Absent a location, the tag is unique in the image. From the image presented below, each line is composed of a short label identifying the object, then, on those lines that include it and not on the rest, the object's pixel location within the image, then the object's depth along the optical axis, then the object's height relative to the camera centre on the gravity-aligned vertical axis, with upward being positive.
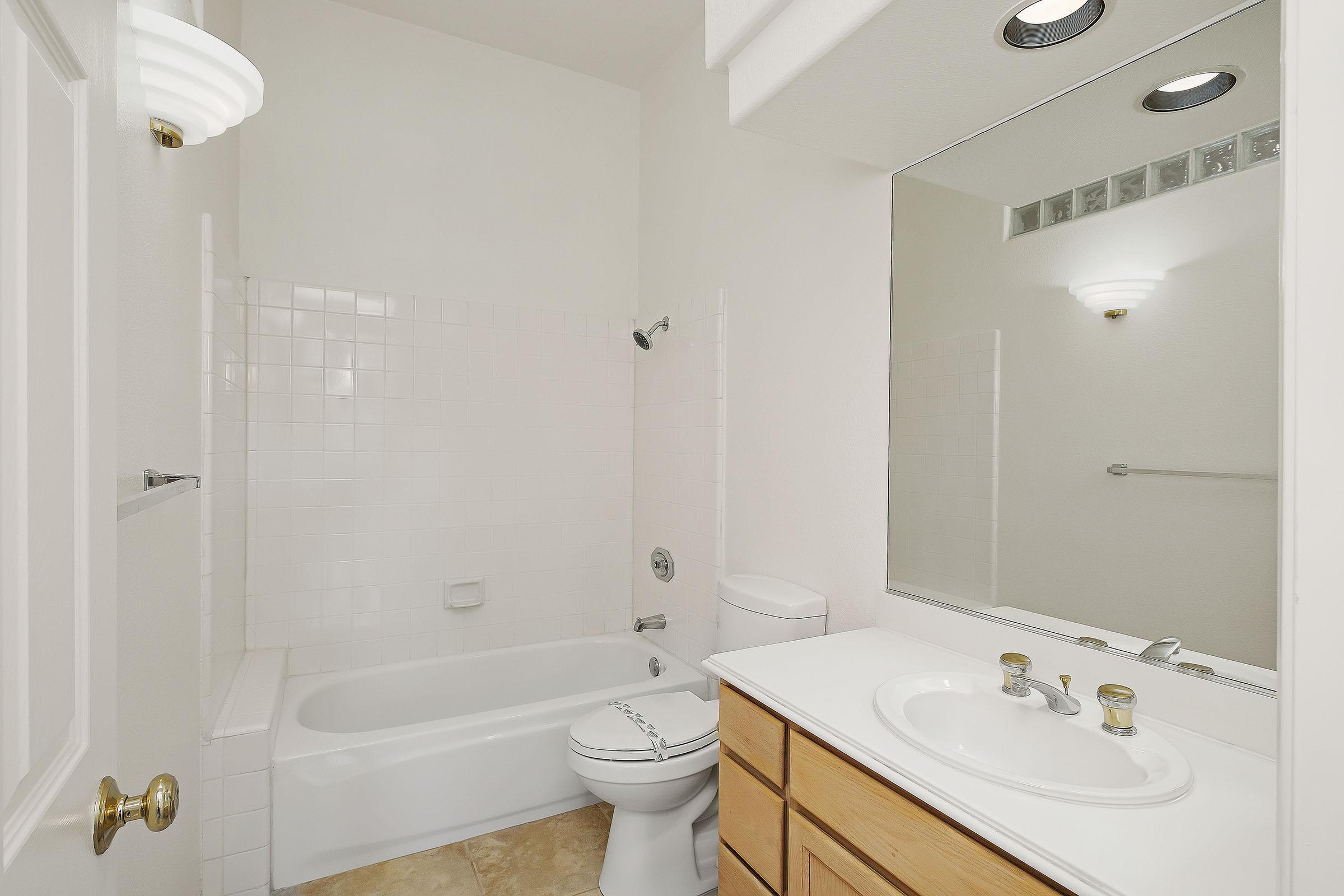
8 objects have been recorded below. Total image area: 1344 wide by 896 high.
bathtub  1.83 -0.99
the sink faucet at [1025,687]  1.06 -0.41
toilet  1.70 -0.86
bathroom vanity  0.73 -0.46
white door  0.43 -0.01
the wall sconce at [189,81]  1.04 +0.63
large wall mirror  1.00 +0.15
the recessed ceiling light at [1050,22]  1.04 +0.70
